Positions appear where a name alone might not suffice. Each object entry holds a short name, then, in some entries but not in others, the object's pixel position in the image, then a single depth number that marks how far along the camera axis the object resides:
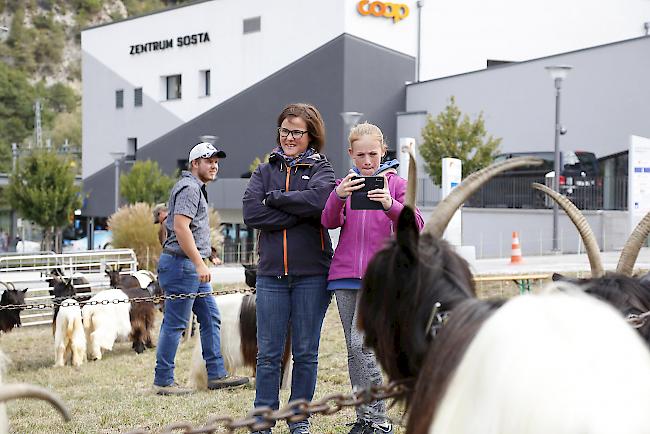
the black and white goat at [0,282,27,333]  9.80
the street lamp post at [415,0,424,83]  36.97
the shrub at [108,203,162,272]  18.73
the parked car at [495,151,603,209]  25.39
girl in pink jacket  4.91
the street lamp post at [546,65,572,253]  21.22
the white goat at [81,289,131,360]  9.86
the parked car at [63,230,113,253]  37.53
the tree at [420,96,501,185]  29.11
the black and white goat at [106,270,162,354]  10.41
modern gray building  35.97
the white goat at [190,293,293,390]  7.77
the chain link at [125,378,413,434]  2.90
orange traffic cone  18.56
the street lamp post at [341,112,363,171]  27.13
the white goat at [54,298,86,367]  9.55
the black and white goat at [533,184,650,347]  3.64
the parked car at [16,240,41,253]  38.00
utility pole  55.97
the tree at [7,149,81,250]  35.31
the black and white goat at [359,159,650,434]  2.27
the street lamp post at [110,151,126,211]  38.19
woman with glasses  5.00
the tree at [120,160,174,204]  37.59
